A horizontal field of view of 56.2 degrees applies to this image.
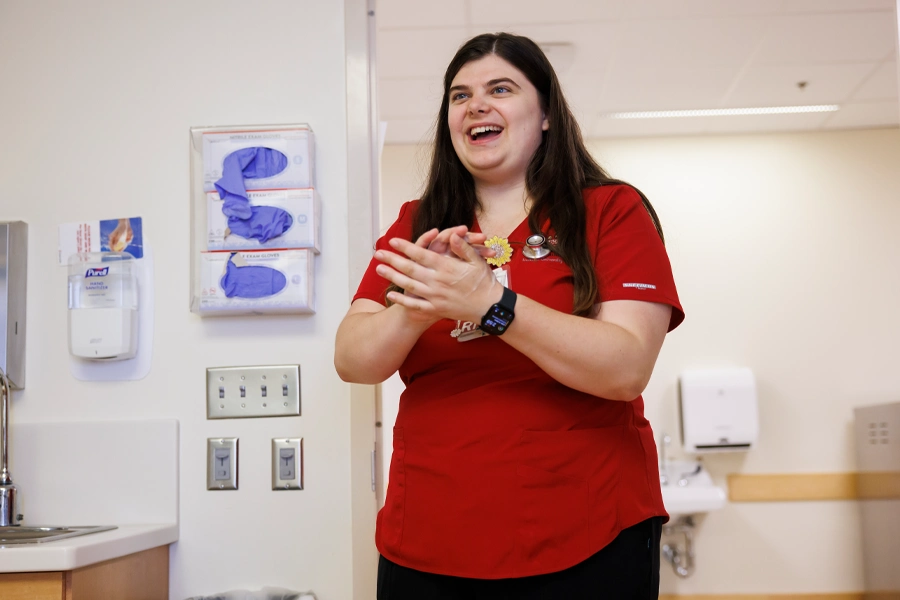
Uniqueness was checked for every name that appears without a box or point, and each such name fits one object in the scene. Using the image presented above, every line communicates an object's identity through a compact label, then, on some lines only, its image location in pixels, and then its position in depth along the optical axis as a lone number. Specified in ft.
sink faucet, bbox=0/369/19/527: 6.12
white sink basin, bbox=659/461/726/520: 13.83
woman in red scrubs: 3.82
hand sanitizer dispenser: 6.39
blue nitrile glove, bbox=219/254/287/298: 6.32
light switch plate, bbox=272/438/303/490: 6.35
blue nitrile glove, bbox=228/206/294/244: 6.37
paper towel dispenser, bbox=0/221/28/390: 6.57
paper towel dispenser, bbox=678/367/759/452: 14.42
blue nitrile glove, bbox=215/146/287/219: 6.40
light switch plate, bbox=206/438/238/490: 6.37
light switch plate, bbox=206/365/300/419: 6.42
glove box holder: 6.33
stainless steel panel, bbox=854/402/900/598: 13.07
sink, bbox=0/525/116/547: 5.62
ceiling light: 14.58
